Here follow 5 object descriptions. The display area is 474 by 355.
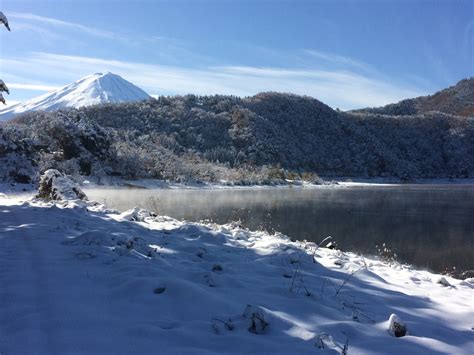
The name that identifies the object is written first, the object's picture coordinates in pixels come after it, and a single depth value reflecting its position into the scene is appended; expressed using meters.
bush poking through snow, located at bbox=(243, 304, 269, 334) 3.14
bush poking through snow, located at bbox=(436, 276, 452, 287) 6.54
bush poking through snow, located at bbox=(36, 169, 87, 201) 12.90
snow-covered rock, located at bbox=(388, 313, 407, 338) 3.43
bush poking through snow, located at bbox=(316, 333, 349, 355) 2.93
